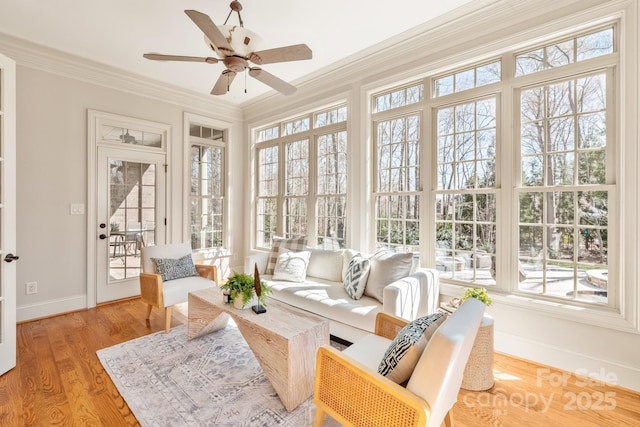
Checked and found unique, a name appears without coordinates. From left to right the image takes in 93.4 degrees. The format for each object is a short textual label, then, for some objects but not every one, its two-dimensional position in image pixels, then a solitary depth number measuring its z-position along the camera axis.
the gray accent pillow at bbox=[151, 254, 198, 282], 3.36
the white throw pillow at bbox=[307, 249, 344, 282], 3.49
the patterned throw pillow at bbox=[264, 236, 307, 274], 3.81
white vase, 2.38
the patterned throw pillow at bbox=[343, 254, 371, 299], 2.87
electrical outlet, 3.39
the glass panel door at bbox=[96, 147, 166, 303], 3.91
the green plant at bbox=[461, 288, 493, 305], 2.46
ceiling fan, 2.11
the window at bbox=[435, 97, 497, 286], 2.83
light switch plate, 3.67
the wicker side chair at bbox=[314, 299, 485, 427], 1.18
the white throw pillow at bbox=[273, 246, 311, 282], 3.48
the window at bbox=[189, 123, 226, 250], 4.88
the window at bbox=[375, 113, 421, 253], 3.32
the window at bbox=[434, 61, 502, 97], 2.81
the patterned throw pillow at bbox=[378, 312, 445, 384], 1.33
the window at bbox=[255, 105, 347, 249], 4.12
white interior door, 2.27
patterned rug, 1.81
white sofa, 2.47
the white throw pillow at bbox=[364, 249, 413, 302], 2.80
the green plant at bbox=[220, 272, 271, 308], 2.37
